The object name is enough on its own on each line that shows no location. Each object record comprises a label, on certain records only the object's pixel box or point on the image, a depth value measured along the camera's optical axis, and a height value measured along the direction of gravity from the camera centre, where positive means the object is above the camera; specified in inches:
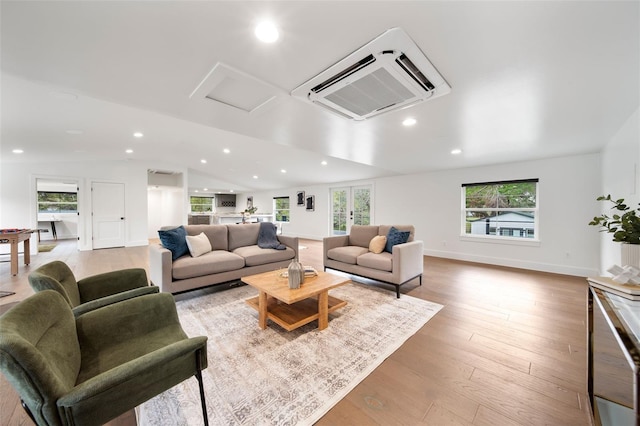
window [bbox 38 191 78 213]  340.8 +10.8
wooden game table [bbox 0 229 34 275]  150.8 -19.7
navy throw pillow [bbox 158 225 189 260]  119.0 -16.4
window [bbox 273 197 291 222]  386.0 +1.6
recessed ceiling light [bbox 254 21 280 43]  49.9 +39.3
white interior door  255.0 -5.3
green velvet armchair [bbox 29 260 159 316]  51.7 -22.6
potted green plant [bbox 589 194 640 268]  58.6 -7.0
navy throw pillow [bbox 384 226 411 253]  136.7 -16.1
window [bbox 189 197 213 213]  486.4 +11.9
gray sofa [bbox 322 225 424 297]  120.0 -26.6
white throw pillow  123.9 -19.0
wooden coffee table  83.6 -37.0
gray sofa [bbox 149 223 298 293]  109.2 -26.6
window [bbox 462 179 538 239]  177.8 +1.4
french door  285.0 +3.4
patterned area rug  53.6 -45.2
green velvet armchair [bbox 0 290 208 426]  30.2 -25.8
